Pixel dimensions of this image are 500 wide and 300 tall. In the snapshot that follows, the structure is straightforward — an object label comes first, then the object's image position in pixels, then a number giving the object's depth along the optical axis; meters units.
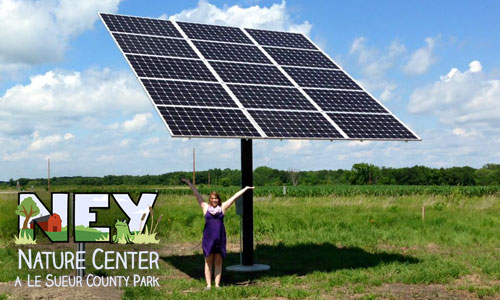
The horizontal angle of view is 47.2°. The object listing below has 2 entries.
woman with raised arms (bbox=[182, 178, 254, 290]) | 12.67
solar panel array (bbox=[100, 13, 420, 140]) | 13.66
